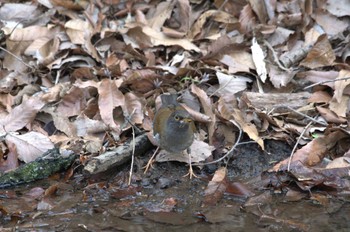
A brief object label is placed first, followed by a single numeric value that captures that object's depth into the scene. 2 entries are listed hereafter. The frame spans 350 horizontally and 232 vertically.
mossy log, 12.34
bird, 12.55
